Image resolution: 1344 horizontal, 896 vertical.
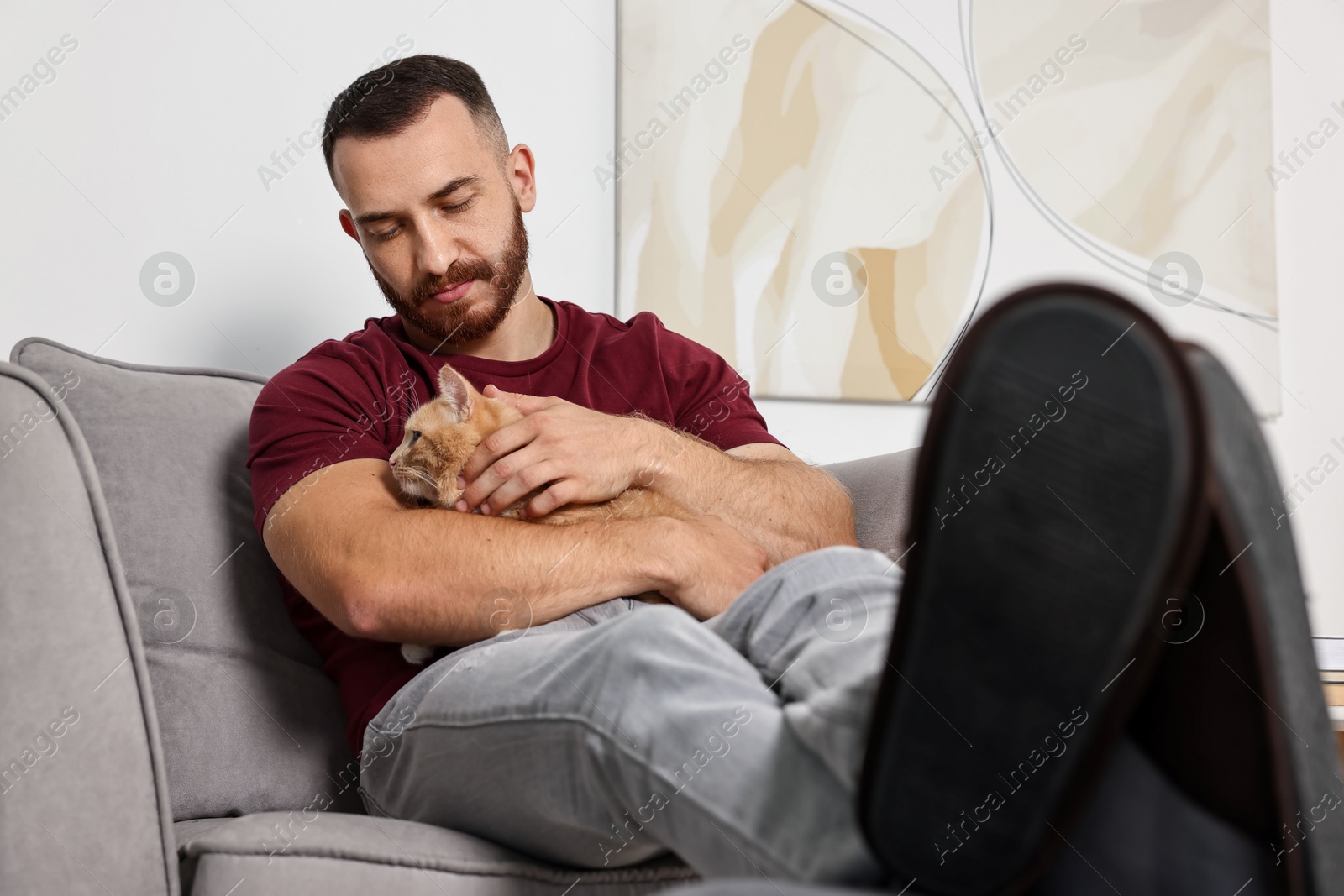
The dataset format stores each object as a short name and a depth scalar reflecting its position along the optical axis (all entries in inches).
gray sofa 33.8
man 20.2
